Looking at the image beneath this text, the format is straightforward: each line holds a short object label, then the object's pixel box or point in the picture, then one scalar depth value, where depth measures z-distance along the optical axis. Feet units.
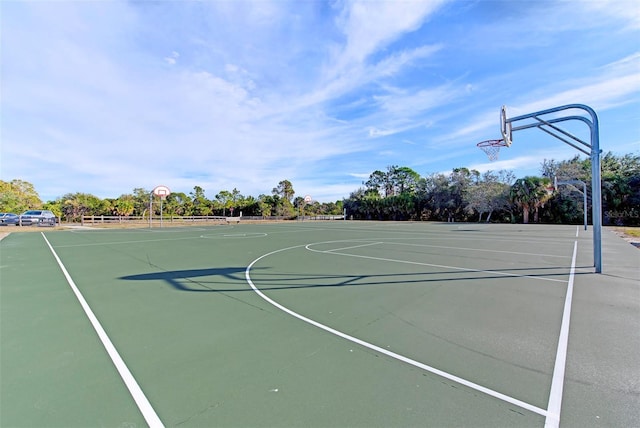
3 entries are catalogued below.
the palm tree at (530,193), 99.76
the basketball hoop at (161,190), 100.73
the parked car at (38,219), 86.12
